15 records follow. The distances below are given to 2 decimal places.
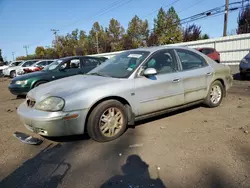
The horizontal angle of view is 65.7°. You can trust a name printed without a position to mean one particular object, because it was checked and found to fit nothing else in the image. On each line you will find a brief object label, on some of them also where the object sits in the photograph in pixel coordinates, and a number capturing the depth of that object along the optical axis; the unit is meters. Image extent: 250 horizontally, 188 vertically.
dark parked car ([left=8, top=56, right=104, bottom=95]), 6.78
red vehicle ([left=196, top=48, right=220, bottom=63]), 12.24
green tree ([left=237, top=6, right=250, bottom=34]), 26.74
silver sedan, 2.89
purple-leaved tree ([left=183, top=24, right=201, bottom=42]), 32.03
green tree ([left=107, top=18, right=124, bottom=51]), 44.25
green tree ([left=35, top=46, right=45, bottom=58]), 65.01
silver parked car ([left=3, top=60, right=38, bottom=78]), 16.64
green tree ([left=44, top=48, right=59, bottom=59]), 55.41
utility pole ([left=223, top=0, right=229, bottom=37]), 18.11
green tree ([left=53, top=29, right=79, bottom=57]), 52.98
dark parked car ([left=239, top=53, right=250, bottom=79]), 7.97
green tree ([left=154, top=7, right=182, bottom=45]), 33.53
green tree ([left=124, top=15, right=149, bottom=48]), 39.94
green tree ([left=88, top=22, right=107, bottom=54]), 46.72
